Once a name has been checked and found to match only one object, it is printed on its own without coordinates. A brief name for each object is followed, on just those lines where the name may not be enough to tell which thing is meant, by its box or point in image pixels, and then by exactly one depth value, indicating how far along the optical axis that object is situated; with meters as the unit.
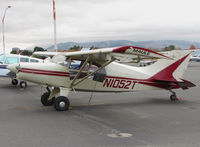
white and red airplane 7.72
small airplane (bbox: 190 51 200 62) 52.41
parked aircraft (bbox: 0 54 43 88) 14.05
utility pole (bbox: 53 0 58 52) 18.79
